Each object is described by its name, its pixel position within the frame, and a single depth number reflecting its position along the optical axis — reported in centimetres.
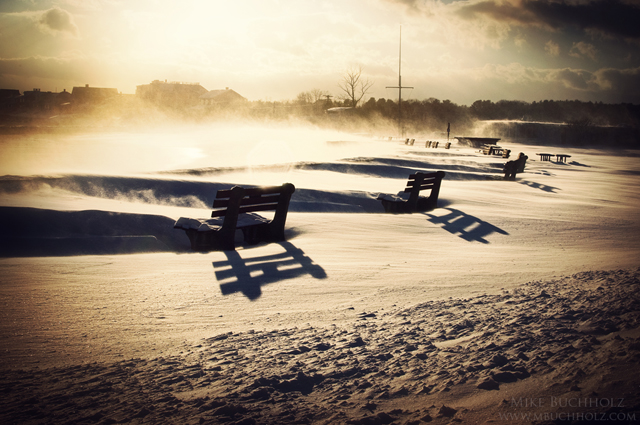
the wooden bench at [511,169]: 1532
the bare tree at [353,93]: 8962
